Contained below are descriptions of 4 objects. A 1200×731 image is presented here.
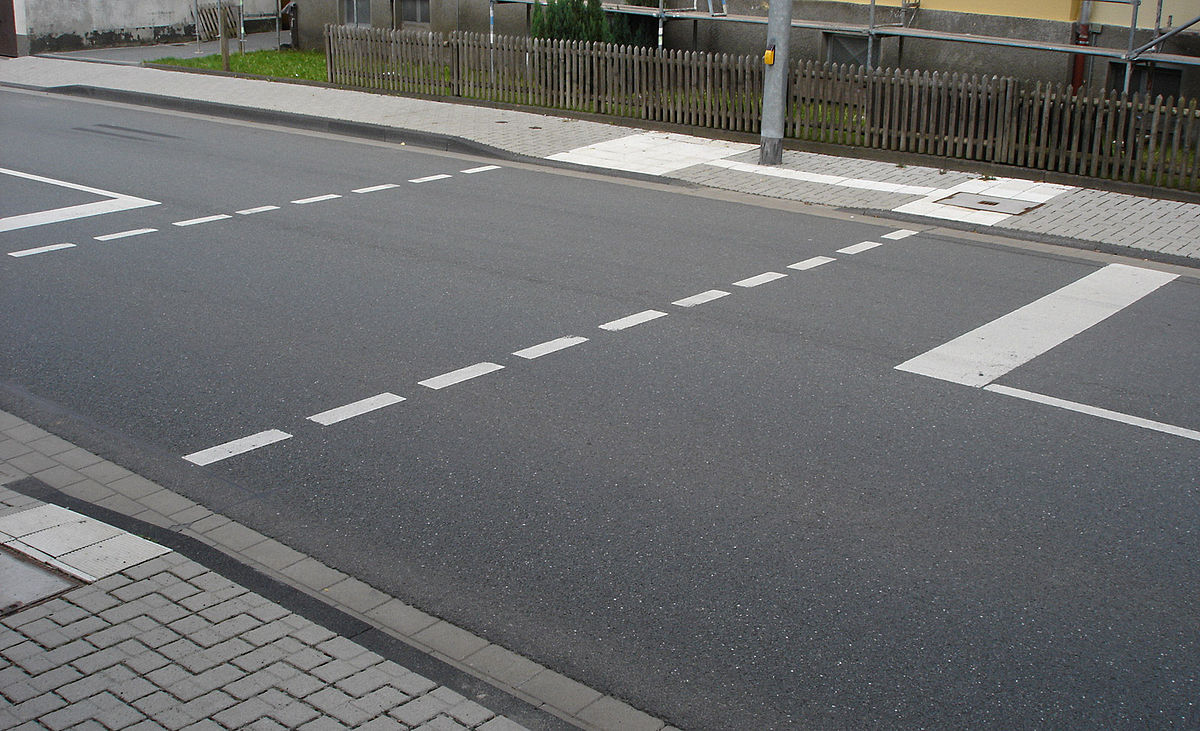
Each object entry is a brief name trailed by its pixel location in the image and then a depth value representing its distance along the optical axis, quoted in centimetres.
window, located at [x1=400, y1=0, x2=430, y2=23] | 2619
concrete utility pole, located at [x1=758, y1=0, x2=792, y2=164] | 1490
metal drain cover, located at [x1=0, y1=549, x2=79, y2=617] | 505
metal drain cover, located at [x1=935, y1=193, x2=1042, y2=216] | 1308
